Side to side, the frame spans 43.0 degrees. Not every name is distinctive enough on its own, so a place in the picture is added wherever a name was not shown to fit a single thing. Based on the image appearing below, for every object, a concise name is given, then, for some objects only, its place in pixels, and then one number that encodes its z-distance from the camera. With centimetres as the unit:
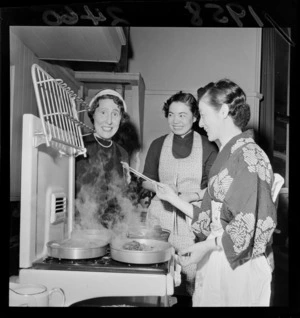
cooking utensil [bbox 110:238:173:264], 145
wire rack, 154
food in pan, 152
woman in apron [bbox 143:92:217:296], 172
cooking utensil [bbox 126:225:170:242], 171
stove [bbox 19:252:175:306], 142
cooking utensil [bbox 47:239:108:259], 147
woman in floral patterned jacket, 153
